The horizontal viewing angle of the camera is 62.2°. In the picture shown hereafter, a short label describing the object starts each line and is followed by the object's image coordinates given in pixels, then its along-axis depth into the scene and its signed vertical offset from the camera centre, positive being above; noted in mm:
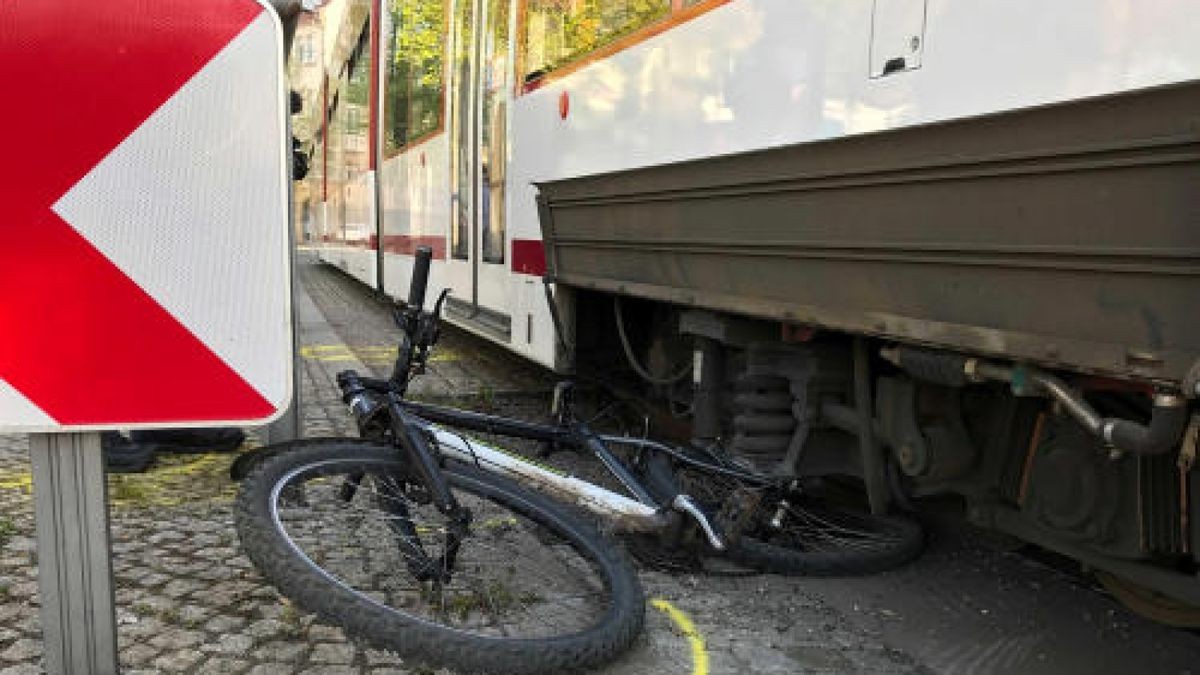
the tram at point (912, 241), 1840 -71
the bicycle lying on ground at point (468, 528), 2248 -921
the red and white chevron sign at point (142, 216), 1807 -43
